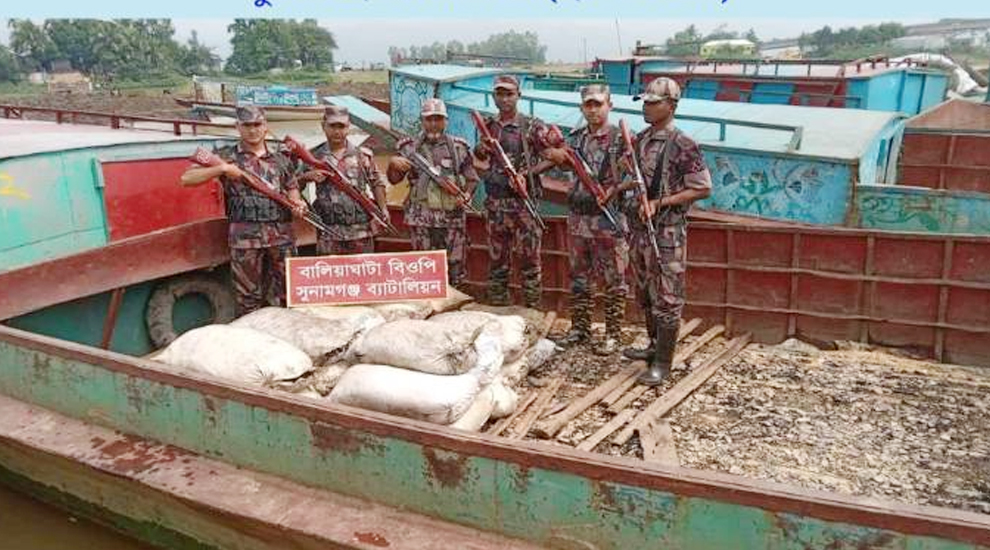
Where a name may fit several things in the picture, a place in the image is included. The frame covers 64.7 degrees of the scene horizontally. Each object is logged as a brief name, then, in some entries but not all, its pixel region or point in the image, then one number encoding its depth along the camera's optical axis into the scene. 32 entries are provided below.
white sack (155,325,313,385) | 3.89
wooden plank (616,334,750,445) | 4.29
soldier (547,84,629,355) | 4.98
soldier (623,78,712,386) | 4.41
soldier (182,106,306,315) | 5.09
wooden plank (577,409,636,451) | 4.02
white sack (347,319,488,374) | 3.87
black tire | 5.73
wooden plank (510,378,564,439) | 4.16
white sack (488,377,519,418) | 4.17
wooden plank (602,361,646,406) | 4.57
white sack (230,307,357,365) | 4.24
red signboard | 4.65
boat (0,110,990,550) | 2.64
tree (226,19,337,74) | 73.69
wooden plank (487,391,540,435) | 4.14
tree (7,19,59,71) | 67.38
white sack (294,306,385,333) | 4.48
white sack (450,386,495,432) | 3.78
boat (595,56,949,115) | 12.75
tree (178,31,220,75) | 75.06
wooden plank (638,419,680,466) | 3.94
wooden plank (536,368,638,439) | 4.15
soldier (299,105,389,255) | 5.29
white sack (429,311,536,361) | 4.38
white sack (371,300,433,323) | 4.71
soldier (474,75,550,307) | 5.48
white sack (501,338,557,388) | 4.61
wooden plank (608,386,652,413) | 4.49
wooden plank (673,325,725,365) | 5.31
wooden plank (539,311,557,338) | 5.38
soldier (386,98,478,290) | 5.48
